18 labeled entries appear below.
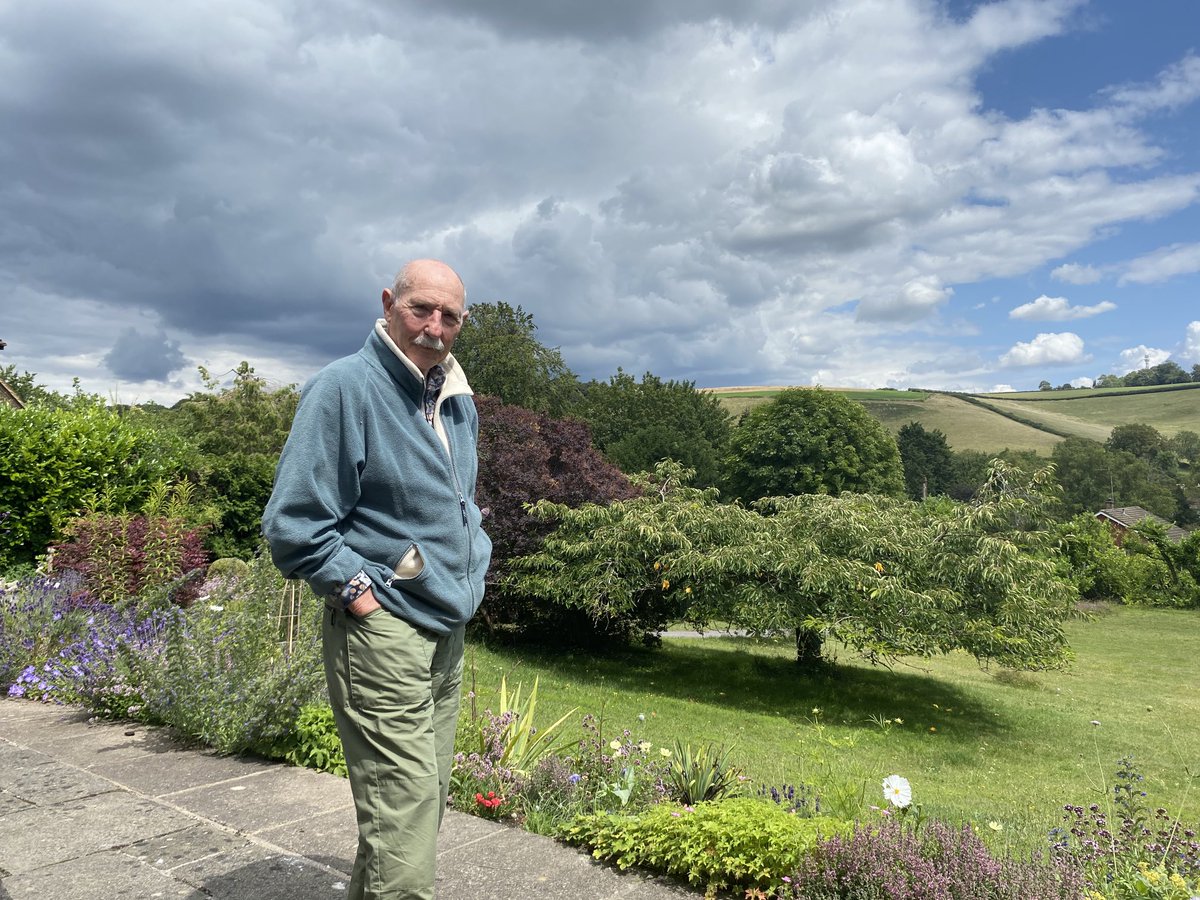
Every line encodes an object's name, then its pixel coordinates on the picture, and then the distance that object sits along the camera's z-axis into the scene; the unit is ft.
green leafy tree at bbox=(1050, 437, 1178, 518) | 197.57
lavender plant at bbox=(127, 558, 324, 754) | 12.43
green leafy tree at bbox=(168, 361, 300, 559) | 87.81
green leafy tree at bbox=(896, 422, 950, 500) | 190.70
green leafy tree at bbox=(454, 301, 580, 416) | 114.62
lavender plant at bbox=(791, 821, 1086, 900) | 7.02
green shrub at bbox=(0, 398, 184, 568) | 29.73
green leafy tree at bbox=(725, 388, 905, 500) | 117.70
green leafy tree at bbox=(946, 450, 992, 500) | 203.51
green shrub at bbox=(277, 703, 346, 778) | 11.87
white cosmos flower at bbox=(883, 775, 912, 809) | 8.21
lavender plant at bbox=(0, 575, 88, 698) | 16.74
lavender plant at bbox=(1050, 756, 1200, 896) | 7.63
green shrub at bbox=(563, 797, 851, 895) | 8.12
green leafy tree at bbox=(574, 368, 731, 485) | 124.77
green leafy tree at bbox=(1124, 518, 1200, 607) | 84.84
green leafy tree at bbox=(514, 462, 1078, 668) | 33.76
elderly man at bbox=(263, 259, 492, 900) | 5.79
